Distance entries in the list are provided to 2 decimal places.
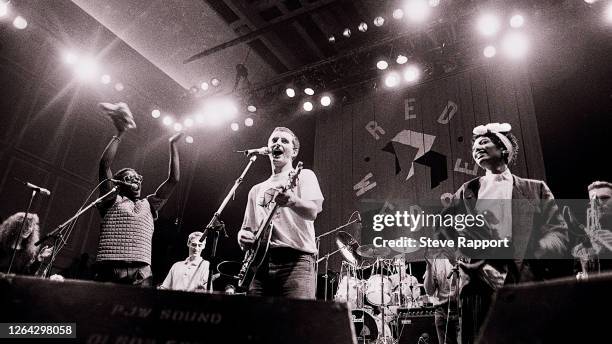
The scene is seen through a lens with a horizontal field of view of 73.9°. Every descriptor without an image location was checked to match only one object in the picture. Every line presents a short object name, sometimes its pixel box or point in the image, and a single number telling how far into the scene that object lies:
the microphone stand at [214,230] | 3.10
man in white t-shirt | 2.52
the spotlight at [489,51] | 6.89
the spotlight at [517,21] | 6.47
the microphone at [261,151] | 3.21
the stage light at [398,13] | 6.78
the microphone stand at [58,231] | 3.51
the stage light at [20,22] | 6.62
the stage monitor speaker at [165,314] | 0.89
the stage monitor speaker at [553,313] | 0.79
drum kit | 6.37
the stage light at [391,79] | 7.73
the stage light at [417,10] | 6.56
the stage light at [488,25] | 6.52
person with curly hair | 4.66
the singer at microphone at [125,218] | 3.32
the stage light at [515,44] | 6.64
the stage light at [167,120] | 9.06
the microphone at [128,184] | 3.69
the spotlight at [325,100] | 8.41
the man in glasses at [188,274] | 5.62
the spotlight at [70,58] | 7.50
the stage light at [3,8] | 6.39
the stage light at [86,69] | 7.71
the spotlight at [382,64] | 7.49
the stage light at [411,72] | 7.52
